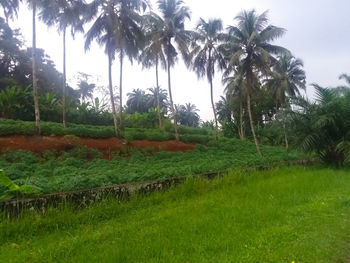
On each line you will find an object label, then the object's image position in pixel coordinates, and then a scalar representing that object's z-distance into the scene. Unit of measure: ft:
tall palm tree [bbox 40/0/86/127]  41.72
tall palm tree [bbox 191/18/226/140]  65.51
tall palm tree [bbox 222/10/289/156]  49.62
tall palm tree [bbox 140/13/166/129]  56.13
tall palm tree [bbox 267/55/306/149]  87.41
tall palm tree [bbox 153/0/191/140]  57.72
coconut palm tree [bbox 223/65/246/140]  80.66
